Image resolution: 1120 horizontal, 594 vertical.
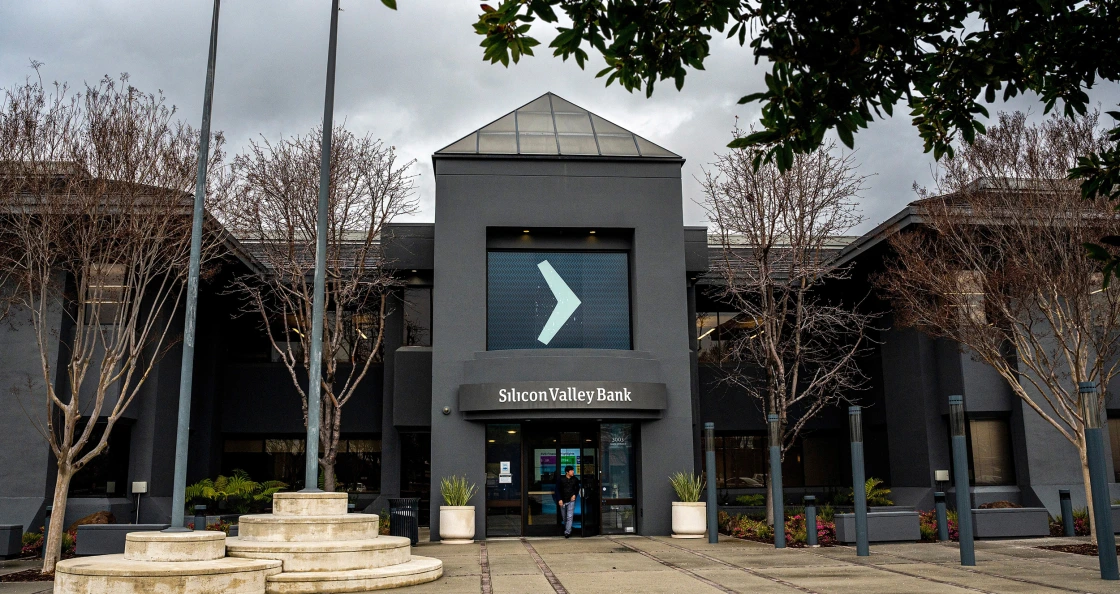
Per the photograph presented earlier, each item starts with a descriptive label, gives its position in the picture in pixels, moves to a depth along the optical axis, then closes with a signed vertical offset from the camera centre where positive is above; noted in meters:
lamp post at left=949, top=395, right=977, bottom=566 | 14.30 -0.62
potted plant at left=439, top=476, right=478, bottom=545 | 20.02 -1.62
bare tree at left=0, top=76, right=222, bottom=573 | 16.41 +4.56
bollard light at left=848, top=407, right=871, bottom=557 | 16.00 -0.66
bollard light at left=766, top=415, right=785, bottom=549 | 17.72 -0.80
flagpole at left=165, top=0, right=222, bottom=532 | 12.72 +1.64
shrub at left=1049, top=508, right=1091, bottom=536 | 20.03 -1.88
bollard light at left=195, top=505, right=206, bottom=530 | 16.84 -1.31
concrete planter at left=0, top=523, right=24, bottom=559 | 17.75 -1.76
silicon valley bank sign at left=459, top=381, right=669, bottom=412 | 20.77 +1.12
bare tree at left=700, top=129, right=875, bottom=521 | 22.52 +5.22
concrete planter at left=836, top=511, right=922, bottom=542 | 18.70 -1.76
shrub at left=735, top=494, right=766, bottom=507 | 26.11 -1.65
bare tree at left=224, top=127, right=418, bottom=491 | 22.30 +5.64
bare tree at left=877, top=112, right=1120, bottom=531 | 17.59 +3.90
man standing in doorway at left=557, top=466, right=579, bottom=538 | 21.00 -1.13
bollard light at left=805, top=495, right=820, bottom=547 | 17.86 -1.54
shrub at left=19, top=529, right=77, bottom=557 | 18.27 -1.94
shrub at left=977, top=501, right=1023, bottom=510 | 20.67 -1.49
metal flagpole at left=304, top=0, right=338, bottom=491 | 14.59 +2.57
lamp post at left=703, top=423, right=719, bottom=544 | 19.17 -0.83
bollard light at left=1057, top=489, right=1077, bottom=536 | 19.39 -1.55
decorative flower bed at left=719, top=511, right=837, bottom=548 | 18.88 -1.92
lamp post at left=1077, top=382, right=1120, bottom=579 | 12.77 -0.91
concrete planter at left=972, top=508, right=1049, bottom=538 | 19.50 -1.76
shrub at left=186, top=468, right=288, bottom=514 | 23.78 -1.20
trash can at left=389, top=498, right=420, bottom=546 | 18.81 -1.54
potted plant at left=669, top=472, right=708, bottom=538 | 20.52 -1.56
